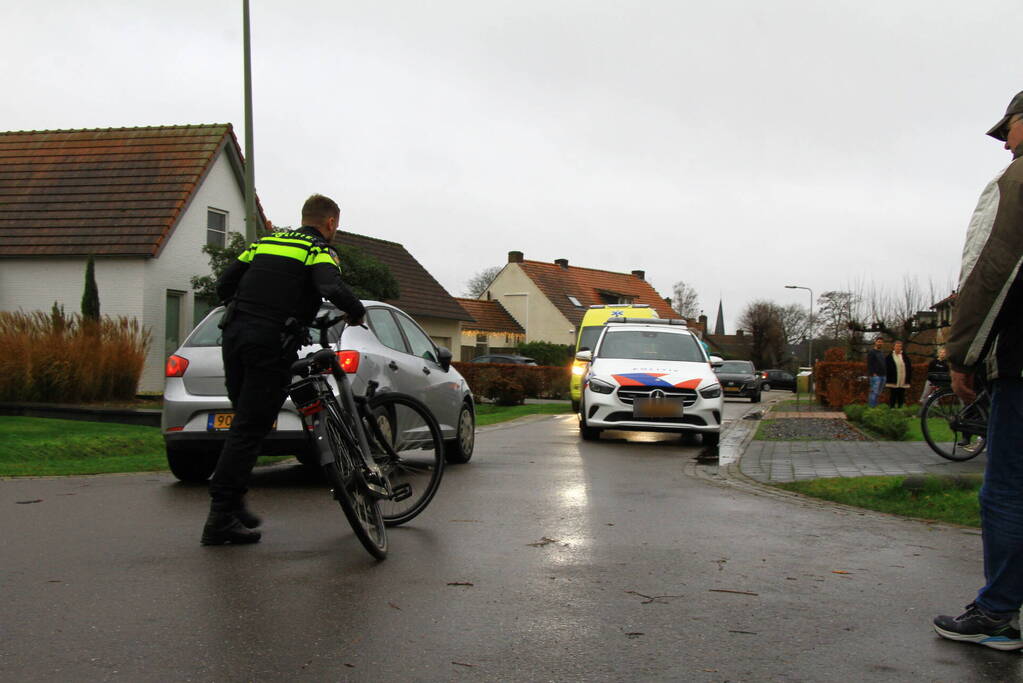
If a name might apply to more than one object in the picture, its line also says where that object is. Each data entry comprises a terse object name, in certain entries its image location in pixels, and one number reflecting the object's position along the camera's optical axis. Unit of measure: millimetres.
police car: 13727
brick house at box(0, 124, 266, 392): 26609
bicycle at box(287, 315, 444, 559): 5621
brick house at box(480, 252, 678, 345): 66062
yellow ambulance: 26594
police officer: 5785
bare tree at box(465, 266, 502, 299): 95250
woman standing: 21438
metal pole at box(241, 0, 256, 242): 18697
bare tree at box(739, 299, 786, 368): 111625
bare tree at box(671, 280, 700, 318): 112250
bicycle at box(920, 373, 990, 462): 11117
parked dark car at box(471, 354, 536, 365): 45312
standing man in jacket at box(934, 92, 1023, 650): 3982
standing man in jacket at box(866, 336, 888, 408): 22609
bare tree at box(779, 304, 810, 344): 115000
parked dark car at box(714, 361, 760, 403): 39031
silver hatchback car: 8445
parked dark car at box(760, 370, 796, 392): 77188
